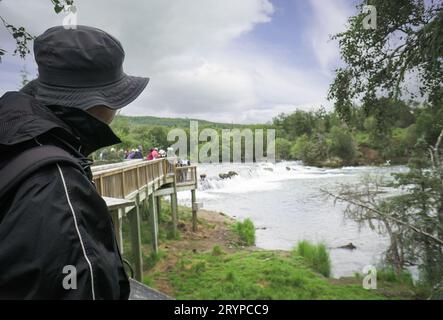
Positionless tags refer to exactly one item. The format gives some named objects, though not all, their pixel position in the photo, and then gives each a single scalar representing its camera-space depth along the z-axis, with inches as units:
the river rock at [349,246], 585.0
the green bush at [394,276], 396.2
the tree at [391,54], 206.4
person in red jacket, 631.2
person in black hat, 29.9
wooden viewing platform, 280.0
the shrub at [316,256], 468.9
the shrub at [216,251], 530.7
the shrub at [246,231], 624.4
